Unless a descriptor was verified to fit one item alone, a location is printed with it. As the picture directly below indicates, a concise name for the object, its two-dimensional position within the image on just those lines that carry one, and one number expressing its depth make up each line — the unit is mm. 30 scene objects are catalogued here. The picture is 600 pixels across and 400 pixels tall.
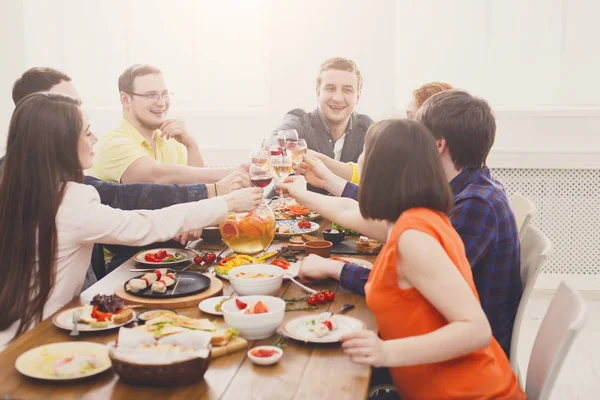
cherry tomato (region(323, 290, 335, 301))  1947
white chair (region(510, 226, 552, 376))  2053
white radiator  4617
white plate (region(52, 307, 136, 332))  1698
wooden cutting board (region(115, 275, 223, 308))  1904
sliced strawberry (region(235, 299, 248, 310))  1759
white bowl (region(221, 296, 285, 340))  1638
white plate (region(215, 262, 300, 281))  2152
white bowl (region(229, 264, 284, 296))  1914
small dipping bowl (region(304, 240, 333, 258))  2359
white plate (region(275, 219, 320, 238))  2713
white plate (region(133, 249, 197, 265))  2328
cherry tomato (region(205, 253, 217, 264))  2344
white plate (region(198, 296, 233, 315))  1838
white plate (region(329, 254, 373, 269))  2275
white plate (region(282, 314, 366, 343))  1645
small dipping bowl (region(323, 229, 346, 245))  2599
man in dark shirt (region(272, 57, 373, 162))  4016
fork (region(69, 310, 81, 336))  1688
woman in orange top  1500
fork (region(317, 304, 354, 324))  1739
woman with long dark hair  2002
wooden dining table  1404
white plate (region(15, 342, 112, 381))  1452
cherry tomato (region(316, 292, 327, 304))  1929
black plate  1945
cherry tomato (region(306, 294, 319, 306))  1918
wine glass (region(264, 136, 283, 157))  2734
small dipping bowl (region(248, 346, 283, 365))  1525
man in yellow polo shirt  3303
